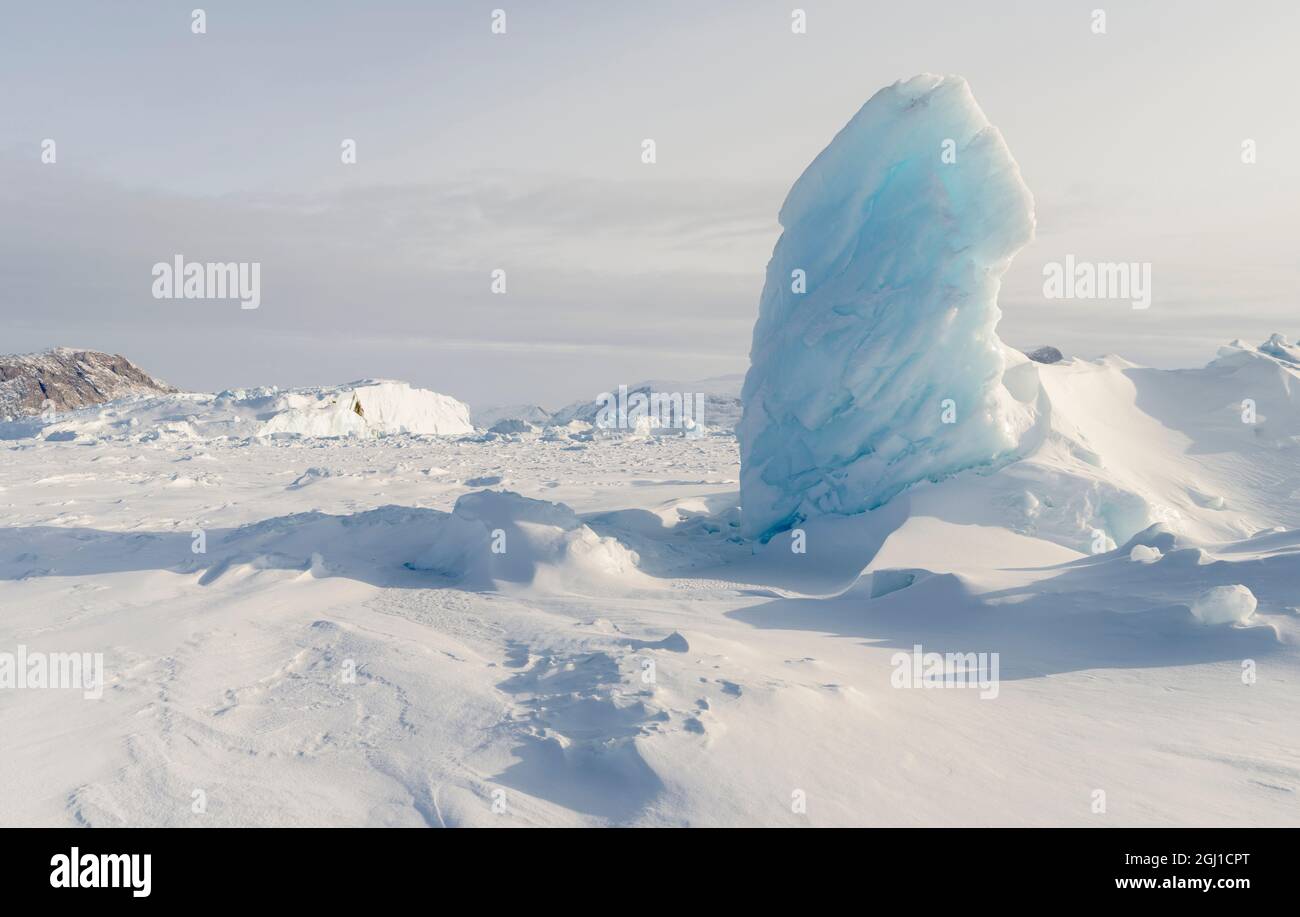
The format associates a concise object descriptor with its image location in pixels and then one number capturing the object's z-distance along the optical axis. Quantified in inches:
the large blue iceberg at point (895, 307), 410.0
